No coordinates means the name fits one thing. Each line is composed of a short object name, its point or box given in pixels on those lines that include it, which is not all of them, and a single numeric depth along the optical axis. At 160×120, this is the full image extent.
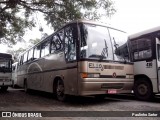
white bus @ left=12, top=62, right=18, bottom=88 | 11.53
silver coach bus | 4.44
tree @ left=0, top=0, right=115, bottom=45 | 7.13
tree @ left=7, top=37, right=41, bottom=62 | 38.01
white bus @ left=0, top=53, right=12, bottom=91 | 8.94
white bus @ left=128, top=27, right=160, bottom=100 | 5.32
